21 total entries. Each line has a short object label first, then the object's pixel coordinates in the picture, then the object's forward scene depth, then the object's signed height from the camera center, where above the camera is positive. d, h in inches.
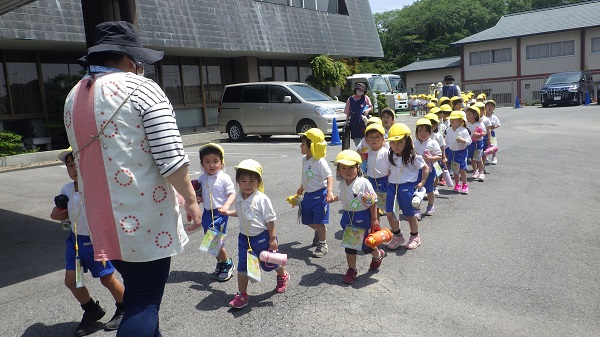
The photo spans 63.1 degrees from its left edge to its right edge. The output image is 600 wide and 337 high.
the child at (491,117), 387.2 -19.2
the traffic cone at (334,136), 577.0 -39.2
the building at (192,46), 553.0 +90.3
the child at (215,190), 177.6 -28.7
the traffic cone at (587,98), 1087.2 -25.2
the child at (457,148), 317.1 -34.4
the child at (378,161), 219.0 -28.2
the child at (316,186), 203.3 -34.2
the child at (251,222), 159.6 -37.3
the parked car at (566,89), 1050.1 -1.6
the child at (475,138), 346.6 -31.2
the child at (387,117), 297.4 -10.6
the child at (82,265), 143.9 -42.9
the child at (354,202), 178.2 -36.5
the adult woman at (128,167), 96.7 -10.2
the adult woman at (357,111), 381.1 -7.8
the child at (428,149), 250.7 -26.9
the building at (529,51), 1398.9 +120.7
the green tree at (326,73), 866.1 +54.3
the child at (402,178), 211.2 -34.8
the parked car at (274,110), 610.2 -4.7
